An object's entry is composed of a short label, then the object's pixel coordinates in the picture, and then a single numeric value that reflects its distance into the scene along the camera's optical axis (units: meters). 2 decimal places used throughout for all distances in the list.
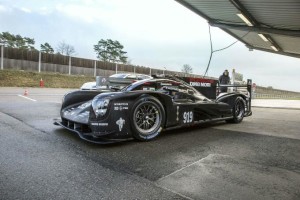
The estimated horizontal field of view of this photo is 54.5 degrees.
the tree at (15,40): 42.24
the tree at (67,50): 49.21
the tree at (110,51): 50.62
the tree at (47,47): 48.34
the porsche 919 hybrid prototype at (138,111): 4.42
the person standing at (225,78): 12.84
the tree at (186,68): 46.94
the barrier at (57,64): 27.23
